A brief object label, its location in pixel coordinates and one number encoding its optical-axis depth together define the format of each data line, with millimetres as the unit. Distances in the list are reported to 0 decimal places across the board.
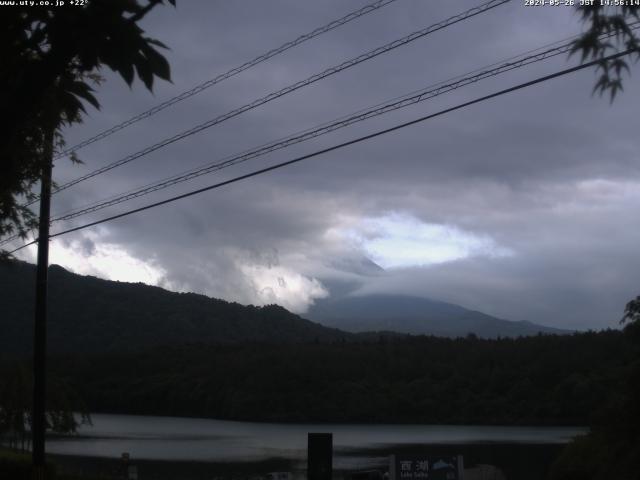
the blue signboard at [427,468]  15312
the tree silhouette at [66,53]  6445
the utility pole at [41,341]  18283
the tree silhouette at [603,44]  5438
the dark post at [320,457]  12594
